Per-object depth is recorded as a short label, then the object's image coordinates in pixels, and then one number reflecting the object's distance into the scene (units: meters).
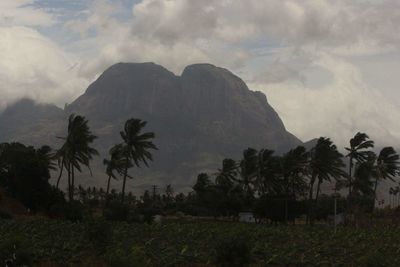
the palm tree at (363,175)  89.88
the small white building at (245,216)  115.35
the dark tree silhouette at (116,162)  86.69
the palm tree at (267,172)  93.44
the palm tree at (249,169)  98.44
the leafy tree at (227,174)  111.06
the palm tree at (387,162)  93.12
